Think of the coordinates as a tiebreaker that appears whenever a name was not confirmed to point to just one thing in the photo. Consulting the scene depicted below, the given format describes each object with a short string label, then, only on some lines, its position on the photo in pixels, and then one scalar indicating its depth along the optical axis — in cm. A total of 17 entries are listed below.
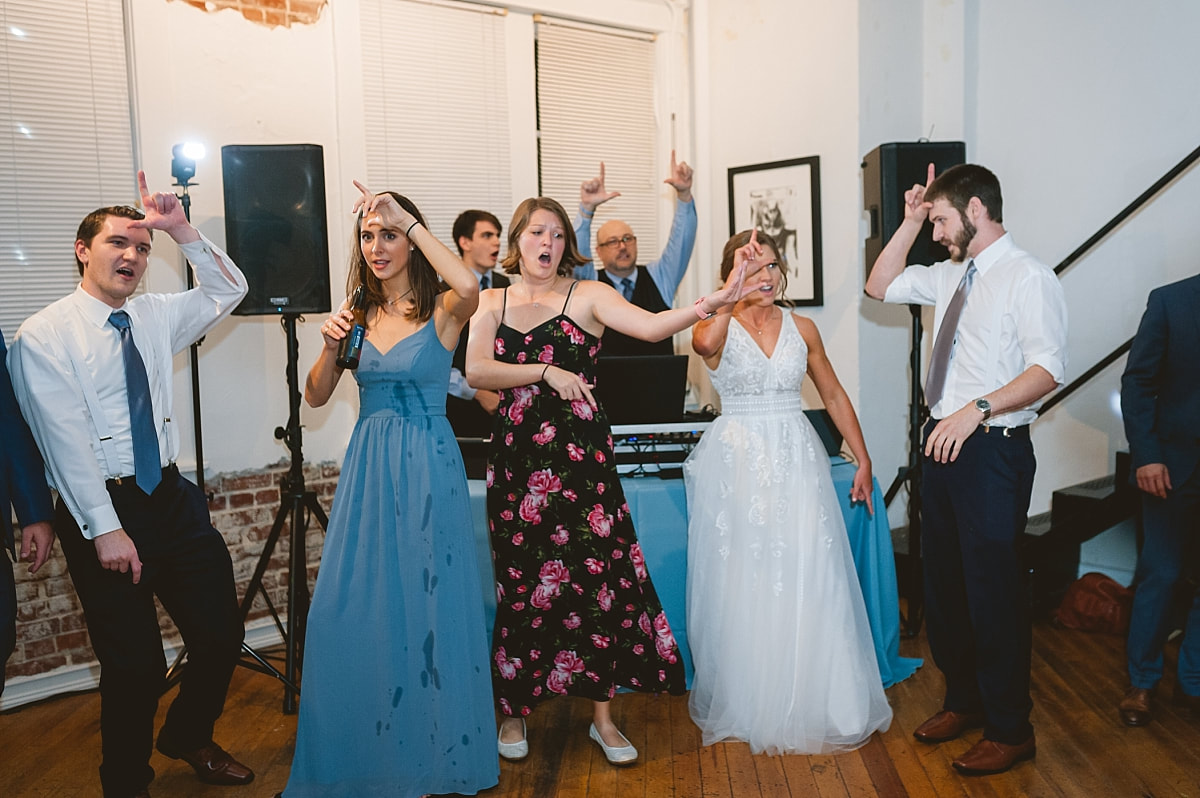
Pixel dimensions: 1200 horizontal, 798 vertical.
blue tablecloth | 330
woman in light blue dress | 253
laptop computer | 331
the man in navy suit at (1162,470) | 307
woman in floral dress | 280
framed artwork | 479
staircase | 395
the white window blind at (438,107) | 436
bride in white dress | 294
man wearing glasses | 436
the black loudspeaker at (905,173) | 384
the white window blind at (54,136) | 349
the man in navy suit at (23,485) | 231
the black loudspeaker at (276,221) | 325
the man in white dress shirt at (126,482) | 243
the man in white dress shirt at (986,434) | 261
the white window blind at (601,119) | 499
